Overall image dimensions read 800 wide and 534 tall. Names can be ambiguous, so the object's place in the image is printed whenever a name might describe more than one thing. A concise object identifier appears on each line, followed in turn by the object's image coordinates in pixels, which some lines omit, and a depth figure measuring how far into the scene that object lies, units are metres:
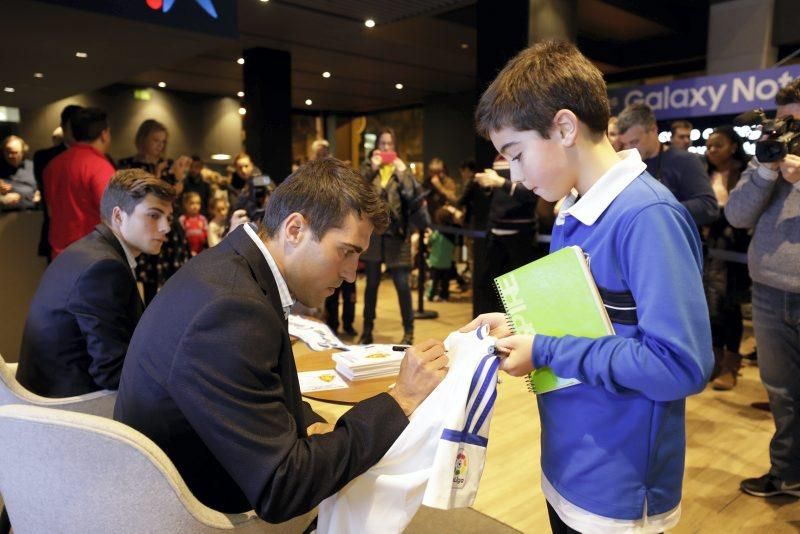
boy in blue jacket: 0.95
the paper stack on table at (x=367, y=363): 1.89
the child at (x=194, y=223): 5.85
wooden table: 1.74
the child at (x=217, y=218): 5.90
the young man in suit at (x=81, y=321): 1.86
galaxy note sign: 4.87
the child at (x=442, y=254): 6.95
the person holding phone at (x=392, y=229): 4.79
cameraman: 2.28
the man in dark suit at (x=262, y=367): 0.99
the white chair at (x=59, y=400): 1.55
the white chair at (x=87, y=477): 0.93
